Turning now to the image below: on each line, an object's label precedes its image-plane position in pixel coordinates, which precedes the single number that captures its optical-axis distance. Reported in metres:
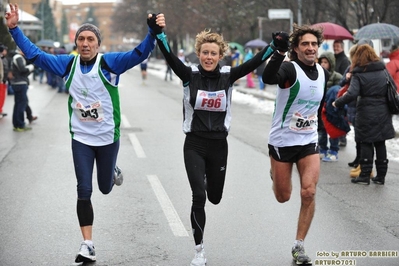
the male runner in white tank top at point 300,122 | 5.98
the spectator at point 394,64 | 10.56
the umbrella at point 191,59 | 36.97
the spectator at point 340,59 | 13.30
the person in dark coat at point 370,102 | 9.25
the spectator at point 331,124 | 11.47
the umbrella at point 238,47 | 41.97
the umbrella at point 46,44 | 37.79
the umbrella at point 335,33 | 16.89
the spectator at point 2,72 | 15.12
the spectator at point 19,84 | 15.21
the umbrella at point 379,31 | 15.04
